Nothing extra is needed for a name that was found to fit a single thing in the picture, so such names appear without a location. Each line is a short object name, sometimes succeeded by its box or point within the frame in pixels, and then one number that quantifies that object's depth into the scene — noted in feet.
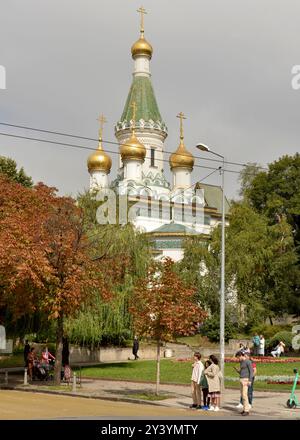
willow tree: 106.42
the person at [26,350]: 91.99
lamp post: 72.54
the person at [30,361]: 89.33
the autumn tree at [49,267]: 74.59
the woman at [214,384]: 58.39
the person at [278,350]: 124.57
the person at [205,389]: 60.90
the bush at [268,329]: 149.79
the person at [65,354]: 90.57
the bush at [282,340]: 134.10
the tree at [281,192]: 183.21
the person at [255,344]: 123.75
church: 232.32
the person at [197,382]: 60.64
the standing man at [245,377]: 55.77
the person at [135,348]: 124.15
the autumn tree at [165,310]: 69.10
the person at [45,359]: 91.28
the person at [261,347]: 124.16
